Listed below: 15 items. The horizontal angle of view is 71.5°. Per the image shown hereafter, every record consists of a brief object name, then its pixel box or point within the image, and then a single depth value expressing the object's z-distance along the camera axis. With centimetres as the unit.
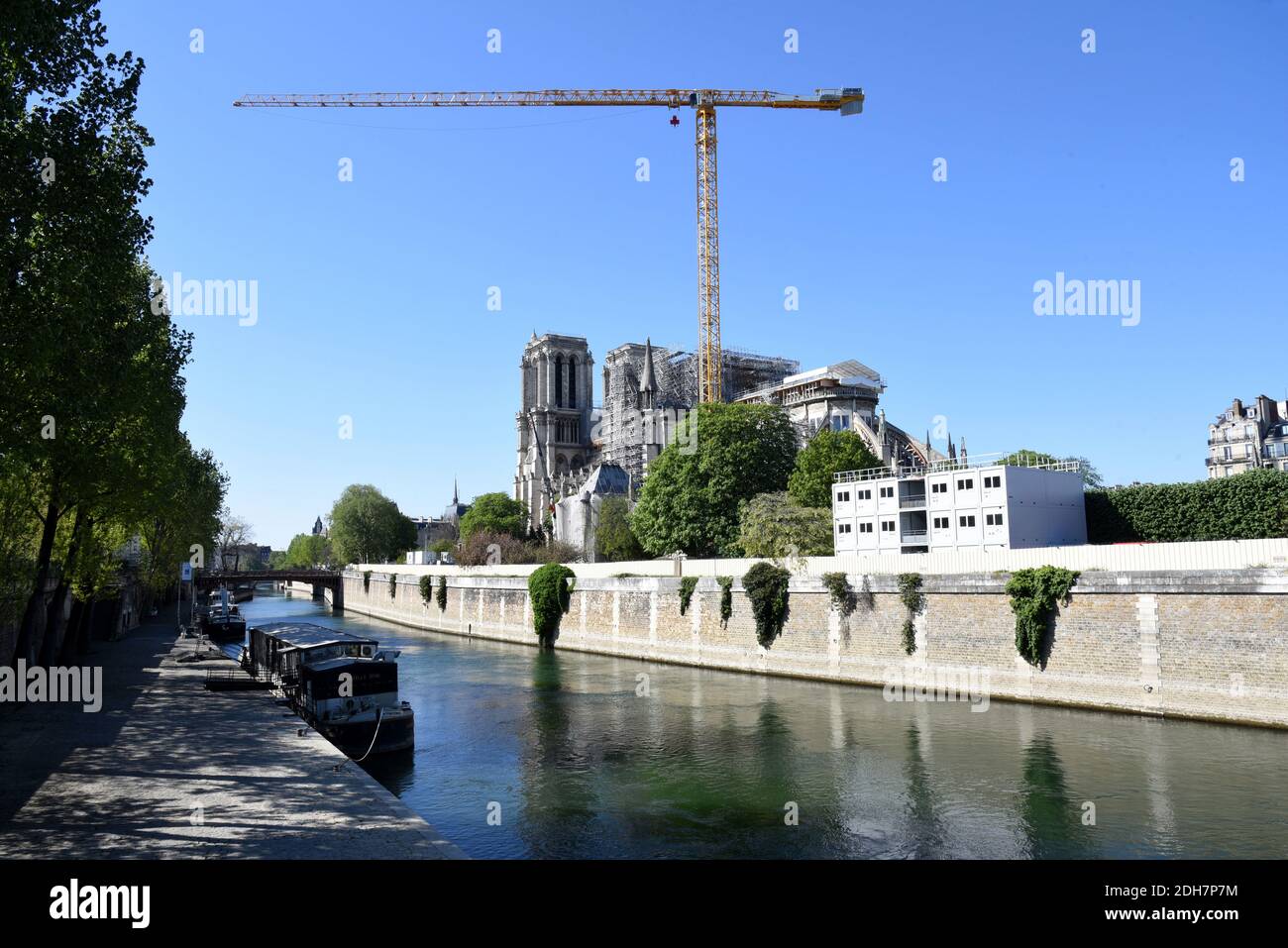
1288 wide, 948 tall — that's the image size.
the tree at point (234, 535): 11069
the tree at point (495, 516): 11494
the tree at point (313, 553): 18300
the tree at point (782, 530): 5175
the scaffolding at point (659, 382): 13225
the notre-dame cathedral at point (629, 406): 11425
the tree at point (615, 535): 8056
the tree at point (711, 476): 6184
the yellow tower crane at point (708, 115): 9650
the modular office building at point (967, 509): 4734
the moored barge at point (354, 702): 2447
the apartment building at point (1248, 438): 10056
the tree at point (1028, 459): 6344
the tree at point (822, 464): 6134
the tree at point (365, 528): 12631
